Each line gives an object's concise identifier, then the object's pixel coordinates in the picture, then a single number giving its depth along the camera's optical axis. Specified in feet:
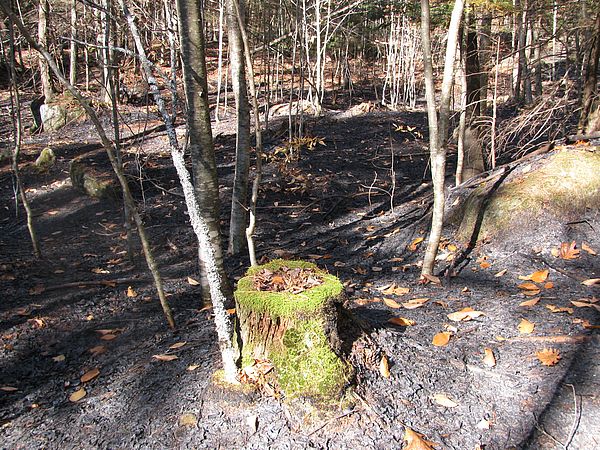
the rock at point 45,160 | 33.47
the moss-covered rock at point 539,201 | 14.92
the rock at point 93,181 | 26.84
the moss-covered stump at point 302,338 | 8.28
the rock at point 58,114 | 47.11
